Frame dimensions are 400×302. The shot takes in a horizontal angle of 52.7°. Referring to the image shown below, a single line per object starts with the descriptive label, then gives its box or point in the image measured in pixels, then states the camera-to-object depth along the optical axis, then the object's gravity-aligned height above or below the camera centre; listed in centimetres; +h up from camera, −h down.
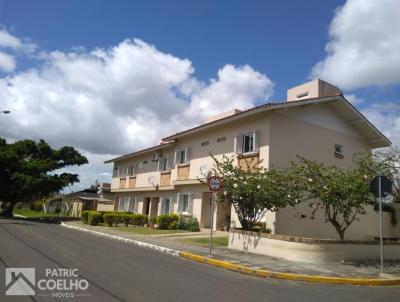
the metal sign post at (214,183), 1358 +144
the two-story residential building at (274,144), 1947 +470
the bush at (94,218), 2833 +2
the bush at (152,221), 2636 +8
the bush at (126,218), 2779 +17
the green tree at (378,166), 1484 +269
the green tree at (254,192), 1562 +144
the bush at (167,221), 2464 +13
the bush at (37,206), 7150 +154
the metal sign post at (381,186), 1179 +149
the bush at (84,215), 3013 +20
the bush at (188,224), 2355 +6
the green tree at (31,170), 3397 +375
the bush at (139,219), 2831 +14
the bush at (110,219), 2719 +4
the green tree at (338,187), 1400 +167
